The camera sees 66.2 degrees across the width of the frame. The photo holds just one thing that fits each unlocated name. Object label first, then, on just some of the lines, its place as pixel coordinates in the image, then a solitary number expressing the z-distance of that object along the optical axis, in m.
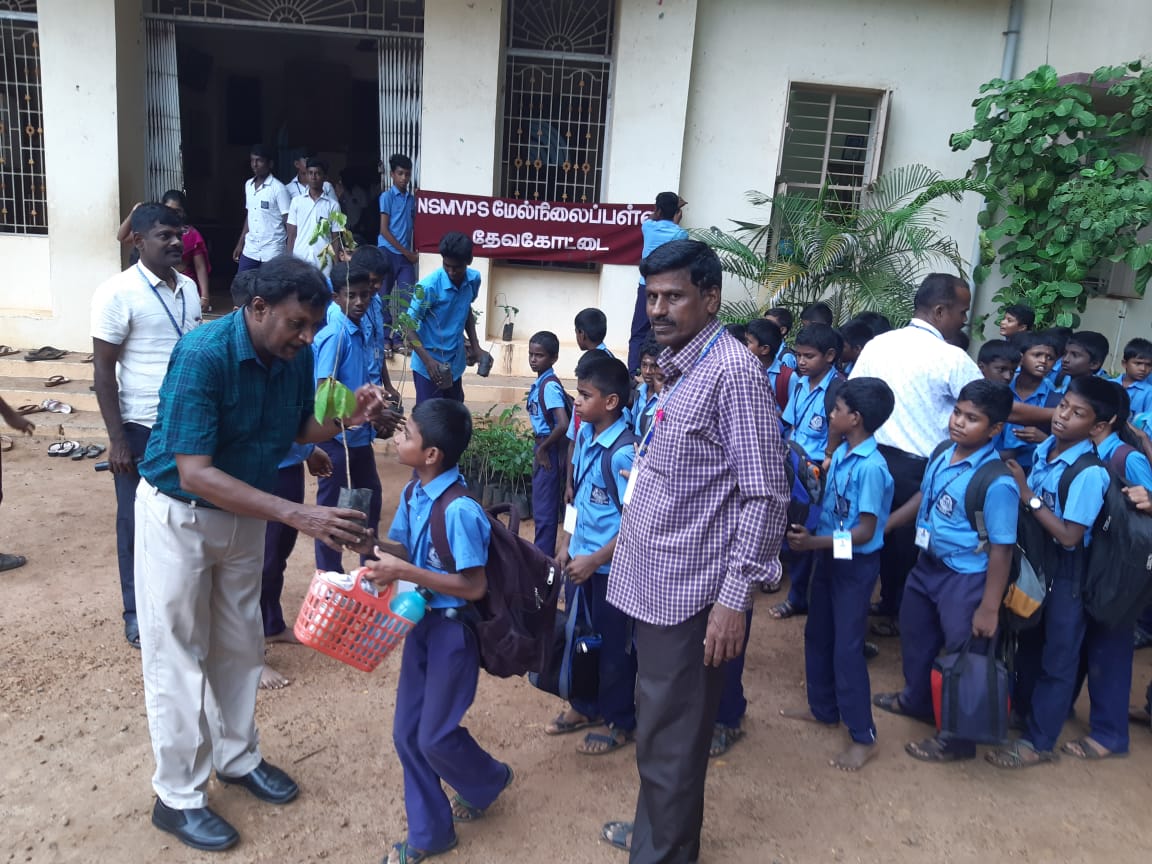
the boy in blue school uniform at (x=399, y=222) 8.52
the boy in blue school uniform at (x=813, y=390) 4.71
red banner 8.55
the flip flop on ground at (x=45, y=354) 8.23
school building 8.34
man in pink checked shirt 2.41
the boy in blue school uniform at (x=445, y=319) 5.71
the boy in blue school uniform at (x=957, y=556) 3.29
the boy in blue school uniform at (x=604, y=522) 3.47
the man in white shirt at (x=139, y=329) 3.84
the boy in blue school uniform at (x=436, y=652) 2.75
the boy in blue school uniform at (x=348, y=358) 4.30
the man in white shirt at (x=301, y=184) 8.80
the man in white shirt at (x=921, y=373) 4.09
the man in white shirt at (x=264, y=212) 8.74
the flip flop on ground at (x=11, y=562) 4.96
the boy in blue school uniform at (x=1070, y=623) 3.45
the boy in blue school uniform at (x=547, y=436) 5.03
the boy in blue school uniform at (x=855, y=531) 3.45
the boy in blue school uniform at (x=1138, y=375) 5.19
